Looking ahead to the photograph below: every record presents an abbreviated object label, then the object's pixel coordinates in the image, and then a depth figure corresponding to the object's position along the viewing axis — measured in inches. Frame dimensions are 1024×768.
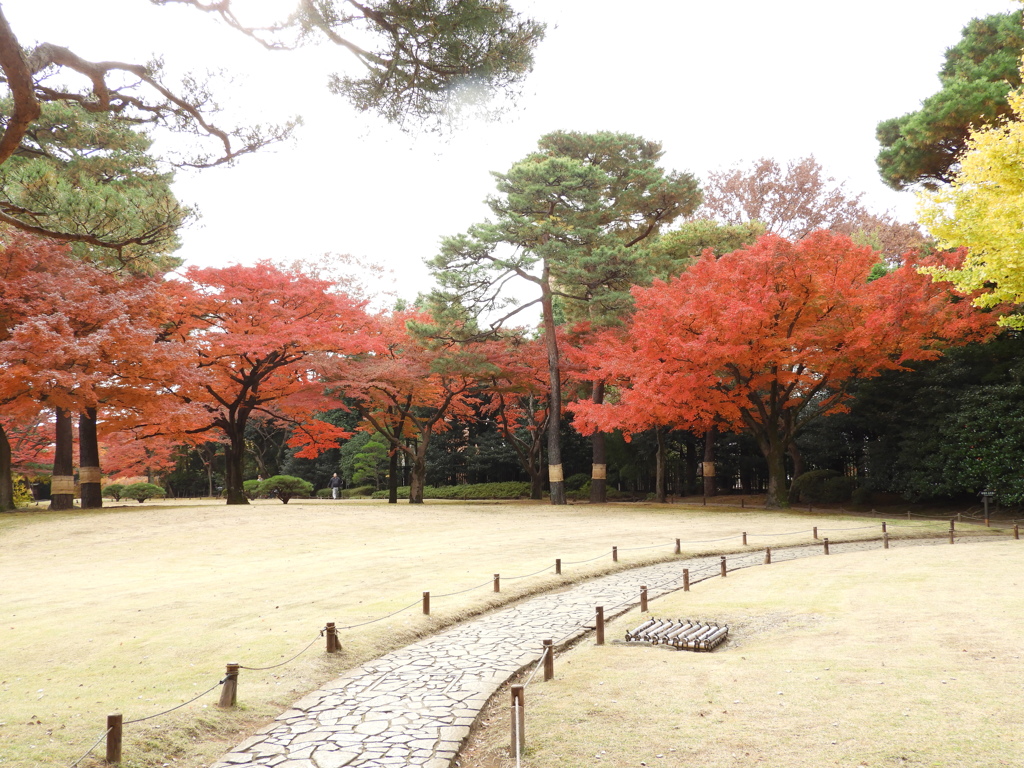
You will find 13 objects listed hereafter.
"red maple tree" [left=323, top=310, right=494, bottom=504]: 970.1
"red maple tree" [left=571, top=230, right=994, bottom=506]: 717.9
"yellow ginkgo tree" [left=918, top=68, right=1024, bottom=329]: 506.9
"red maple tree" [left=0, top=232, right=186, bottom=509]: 646.7
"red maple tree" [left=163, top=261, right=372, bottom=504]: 890.1
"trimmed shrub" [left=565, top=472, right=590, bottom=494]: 1334.9
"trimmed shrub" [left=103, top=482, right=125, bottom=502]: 1398.9
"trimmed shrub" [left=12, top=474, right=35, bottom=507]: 1018.1
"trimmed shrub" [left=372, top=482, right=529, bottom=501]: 1333.7
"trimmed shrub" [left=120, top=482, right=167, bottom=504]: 1337.4
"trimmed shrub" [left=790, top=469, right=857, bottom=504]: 987.3
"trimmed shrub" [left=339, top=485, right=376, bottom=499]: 1530.5
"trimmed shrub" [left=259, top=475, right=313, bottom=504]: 1293.2
